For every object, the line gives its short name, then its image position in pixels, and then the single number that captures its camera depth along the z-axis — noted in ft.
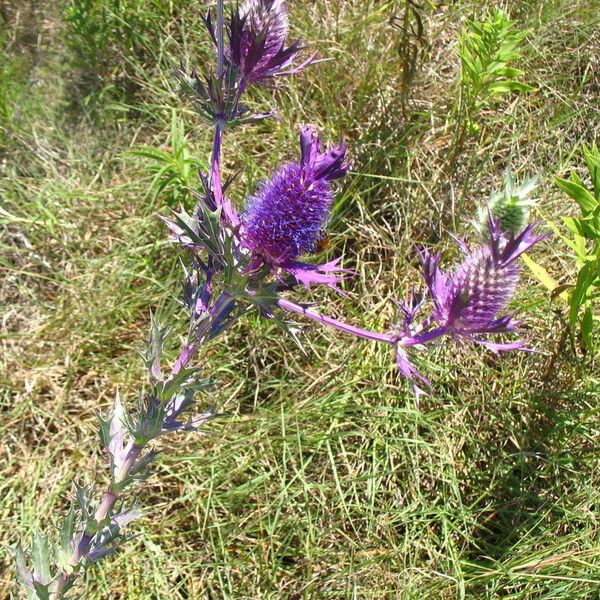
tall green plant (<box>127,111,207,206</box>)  1.62
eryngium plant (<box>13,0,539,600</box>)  1.02
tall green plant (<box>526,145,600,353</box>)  1.35
